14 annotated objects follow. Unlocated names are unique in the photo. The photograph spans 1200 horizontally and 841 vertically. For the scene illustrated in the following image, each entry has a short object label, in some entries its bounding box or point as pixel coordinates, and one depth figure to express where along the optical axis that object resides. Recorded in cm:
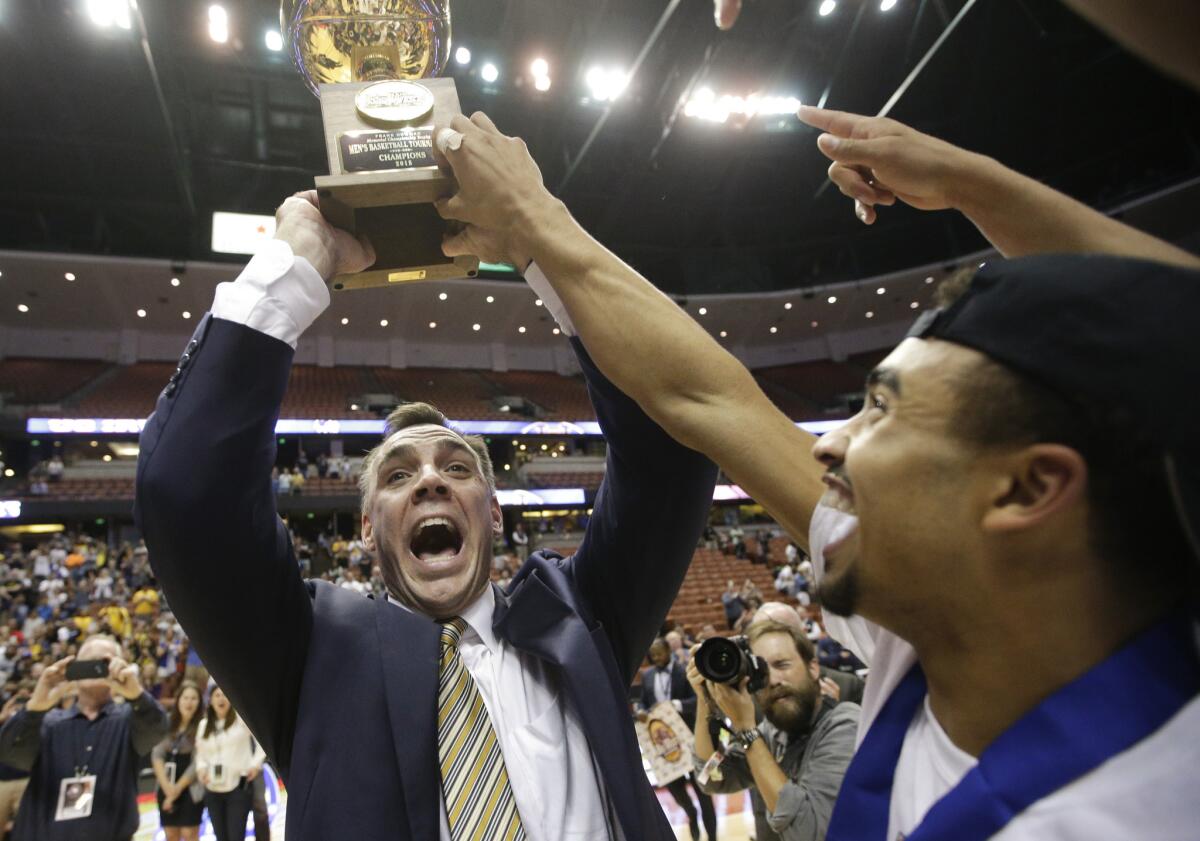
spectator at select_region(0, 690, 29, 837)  353
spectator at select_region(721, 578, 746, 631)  1169
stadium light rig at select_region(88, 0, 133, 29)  1034
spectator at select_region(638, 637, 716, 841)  623
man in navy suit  100
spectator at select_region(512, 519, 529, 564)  1741
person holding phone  338
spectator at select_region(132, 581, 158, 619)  1137
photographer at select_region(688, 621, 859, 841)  205
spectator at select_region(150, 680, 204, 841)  455
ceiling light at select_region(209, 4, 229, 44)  1169
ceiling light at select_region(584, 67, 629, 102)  1292
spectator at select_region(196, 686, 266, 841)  444
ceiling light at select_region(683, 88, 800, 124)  1104
